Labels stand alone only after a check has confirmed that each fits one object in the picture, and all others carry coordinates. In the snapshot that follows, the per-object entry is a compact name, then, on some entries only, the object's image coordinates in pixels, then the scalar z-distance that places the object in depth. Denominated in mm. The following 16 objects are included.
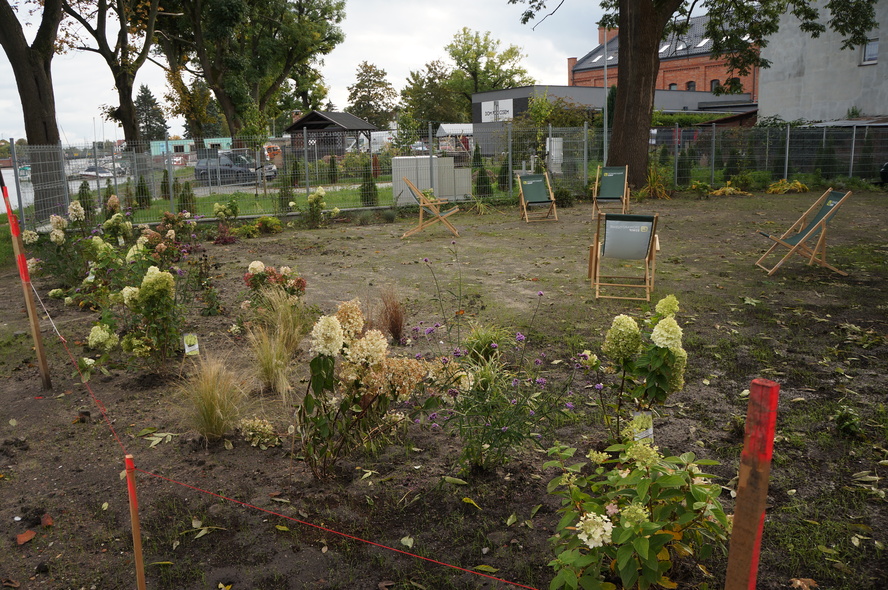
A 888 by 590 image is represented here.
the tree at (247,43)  27828
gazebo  34312
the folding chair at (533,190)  14078
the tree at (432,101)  62344
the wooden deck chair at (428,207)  12202
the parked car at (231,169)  16359
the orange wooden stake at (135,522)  2197
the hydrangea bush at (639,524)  2170
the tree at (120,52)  20188
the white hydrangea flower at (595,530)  2148
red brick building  50894
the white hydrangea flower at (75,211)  7586
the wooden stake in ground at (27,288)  4641
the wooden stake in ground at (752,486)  1662
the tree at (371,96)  64000
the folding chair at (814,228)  7895
